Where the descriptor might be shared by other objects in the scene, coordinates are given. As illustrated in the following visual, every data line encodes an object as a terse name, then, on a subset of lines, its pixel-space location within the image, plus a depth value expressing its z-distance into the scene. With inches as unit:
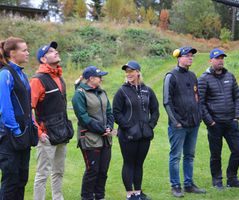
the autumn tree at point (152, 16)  1893.0
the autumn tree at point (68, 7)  2185.0
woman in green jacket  204.2
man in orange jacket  187.0
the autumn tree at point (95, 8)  1982.0
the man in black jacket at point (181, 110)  225.5
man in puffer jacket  238.7
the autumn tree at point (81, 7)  1974.7
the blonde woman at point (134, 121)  212.5
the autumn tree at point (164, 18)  1862.7
